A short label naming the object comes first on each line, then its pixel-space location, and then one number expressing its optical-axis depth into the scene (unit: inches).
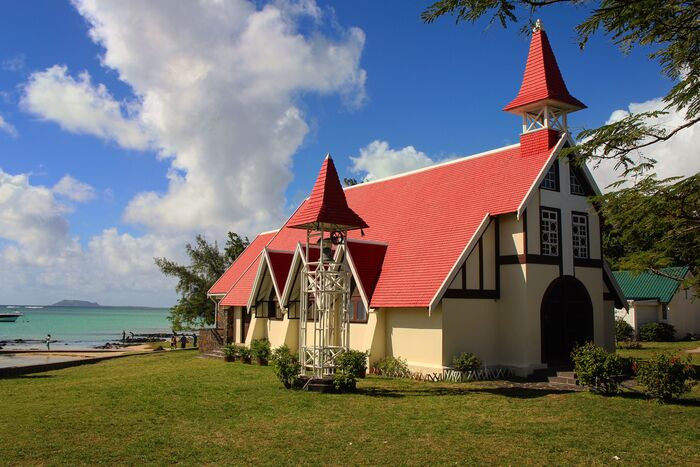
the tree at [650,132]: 423.2
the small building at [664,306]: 1569.9
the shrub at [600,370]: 681.6
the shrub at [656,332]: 1515.7
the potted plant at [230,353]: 1158.3
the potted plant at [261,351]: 1070.4
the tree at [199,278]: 1712.6
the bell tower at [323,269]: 776.9
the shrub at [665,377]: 623.8
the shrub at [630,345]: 1289.4
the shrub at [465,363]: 828.0
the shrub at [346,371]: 726.5
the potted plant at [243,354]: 1119.0
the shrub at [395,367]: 872.0
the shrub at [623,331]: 1520.7
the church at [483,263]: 829.8
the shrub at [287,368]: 749.3
